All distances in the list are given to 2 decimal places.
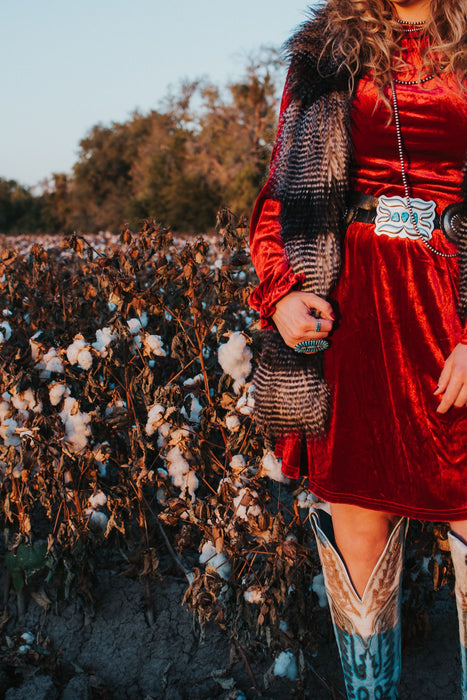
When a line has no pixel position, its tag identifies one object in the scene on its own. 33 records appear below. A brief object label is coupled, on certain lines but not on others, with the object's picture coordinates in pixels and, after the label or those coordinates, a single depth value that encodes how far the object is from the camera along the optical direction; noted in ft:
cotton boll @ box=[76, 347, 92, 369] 7.29
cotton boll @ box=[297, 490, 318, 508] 6.46
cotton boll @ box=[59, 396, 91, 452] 7.38
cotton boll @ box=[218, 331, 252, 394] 6.61
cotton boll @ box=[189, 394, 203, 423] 7.31
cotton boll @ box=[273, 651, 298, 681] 6.42
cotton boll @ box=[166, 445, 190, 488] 6.95
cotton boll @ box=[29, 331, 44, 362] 7.79
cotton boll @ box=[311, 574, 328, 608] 6.75
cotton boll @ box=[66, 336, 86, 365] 7.44
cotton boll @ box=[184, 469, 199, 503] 6.95
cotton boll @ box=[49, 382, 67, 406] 7.46
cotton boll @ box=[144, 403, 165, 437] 6.96
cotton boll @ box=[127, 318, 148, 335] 7.48
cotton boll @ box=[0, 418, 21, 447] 7.70
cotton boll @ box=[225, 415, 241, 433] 6.60
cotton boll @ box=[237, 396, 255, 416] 6.57
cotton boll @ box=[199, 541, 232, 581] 6.49
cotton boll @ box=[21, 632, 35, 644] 7.43
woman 4.56
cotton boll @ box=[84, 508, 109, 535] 7.49
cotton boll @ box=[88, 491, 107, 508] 7.44
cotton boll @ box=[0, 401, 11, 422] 7.69
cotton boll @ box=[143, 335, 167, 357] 7.27
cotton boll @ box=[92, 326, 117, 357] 7.29
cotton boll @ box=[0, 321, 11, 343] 8.25
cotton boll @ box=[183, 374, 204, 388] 7.01
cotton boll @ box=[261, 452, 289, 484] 6.28
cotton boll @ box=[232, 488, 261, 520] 6.23
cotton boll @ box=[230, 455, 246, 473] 6.63
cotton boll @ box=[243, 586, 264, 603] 6.29
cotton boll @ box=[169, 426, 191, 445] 6.77
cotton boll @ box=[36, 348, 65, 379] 7.68
